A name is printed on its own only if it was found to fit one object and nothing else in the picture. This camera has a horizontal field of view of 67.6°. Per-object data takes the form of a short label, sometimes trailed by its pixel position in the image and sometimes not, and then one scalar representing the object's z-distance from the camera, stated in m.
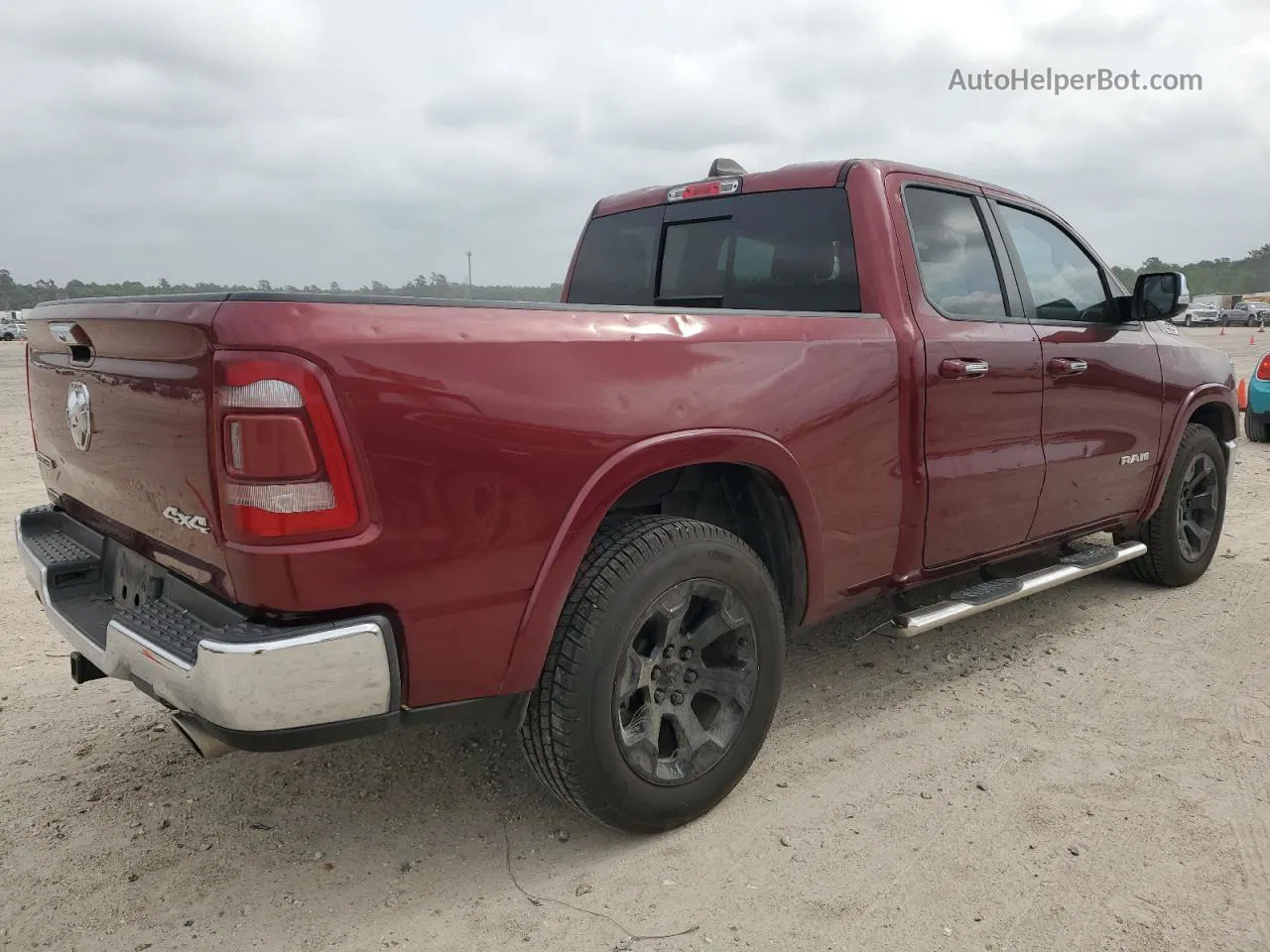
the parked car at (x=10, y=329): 43.56
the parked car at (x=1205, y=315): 51.59
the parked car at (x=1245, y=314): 50.00
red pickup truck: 1.94
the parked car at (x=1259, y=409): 9.91
